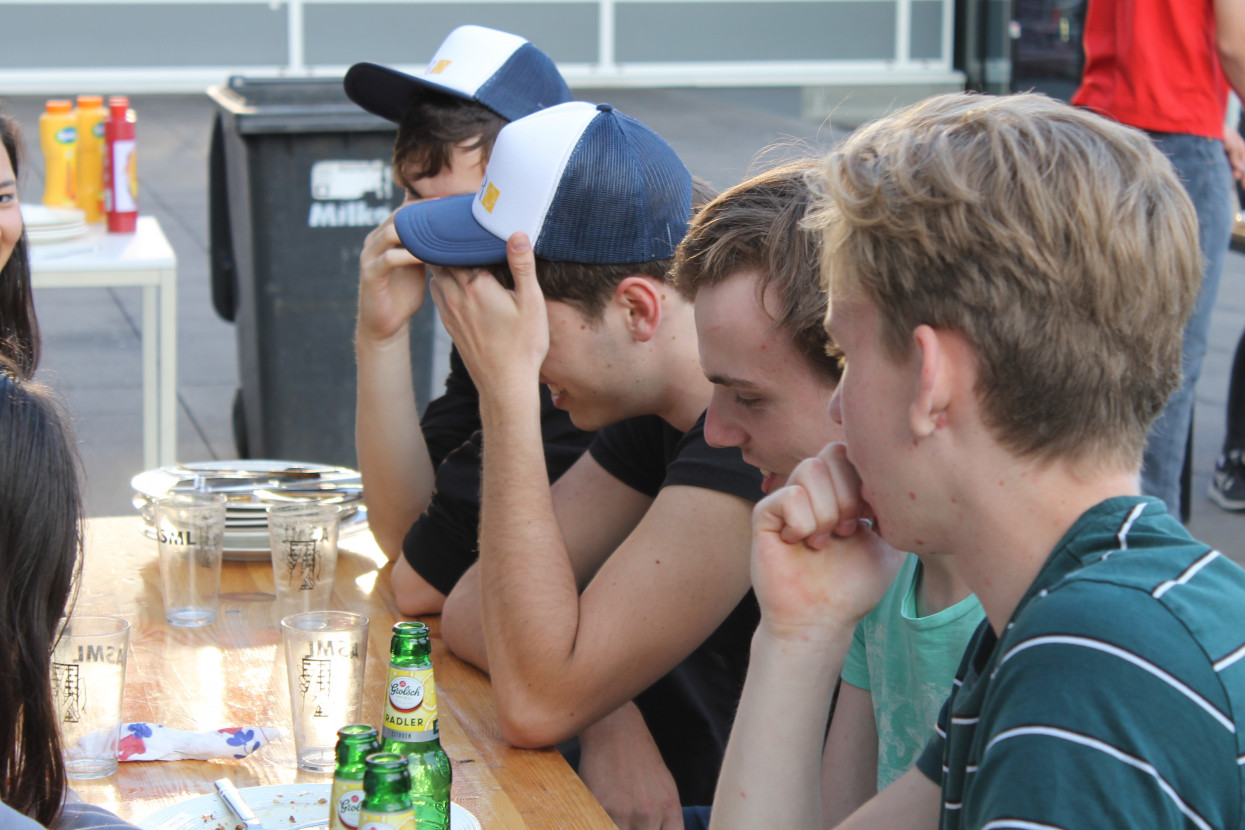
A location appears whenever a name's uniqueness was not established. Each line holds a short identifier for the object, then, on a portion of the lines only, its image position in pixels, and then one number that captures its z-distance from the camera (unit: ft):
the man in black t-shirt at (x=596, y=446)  11.65
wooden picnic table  9.95
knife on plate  9.16
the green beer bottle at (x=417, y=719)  8.54
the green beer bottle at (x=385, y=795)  6.67
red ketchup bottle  30.62
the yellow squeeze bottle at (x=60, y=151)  31.00
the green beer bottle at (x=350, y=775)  7.17
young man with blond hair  5.85
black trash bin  31.94
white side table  27.22
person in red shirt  25.14
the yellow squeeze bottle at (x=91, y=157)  31.31
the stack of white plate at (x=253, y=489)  15.56
